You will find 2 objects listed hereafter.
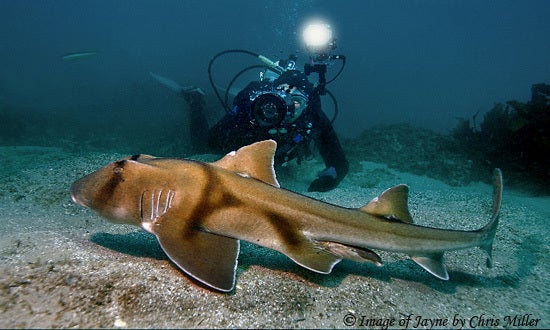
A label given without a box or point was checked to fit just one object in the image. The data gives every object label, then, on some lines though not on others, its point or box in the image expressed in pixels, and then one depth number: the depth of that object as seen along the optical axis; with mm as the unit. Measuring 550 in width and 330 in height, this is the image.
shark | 2369
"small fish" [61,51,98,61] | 10164
